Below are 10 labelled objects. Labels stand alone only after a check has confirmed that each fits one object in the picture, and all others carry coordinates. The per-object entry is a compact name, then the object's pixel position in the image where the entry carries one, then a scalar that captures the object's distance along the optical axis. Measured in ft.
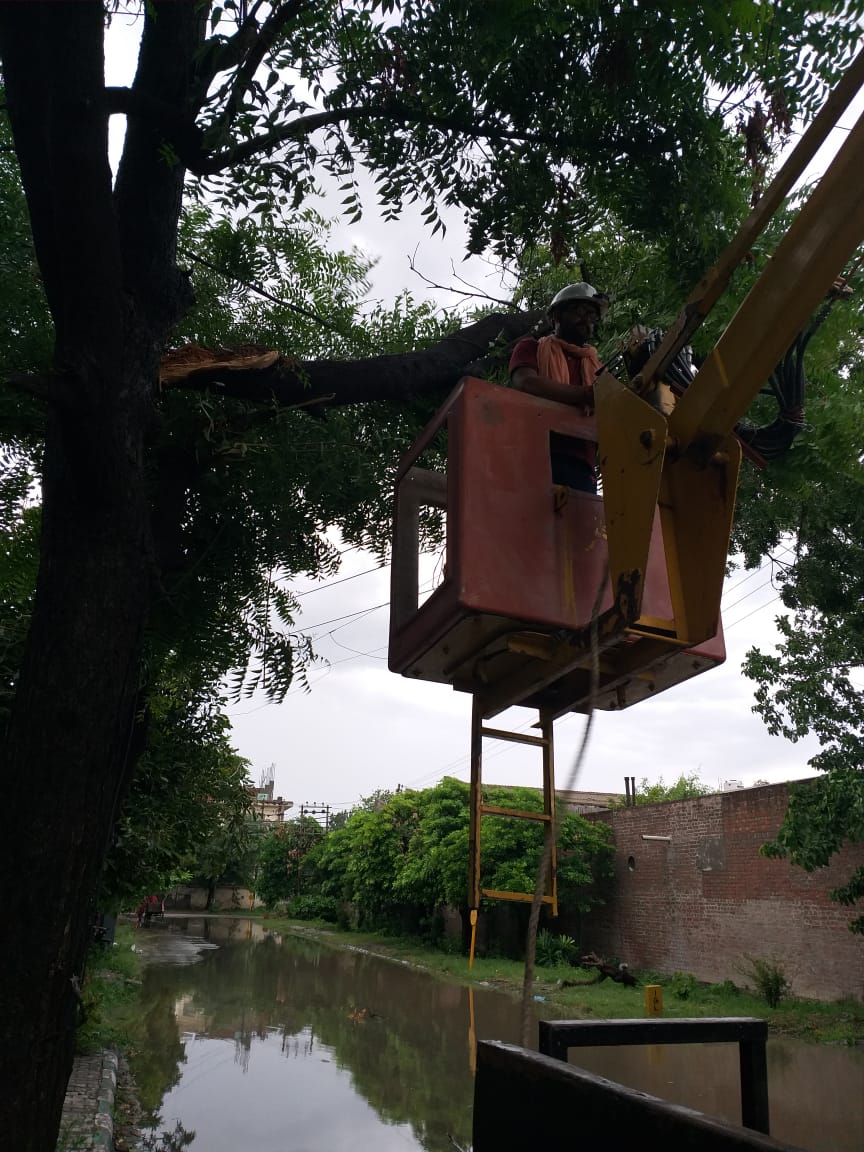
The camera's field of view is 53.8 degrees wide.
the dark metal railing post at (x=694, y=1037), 6.84
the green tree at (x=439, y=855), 70.13
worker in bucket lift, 13.34
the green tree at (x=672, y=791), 183.32
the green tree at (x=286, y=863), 155.43
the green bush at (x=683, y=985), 53.65
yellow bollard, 35.78
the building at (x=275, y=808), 218.67
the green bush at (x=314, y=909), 130.31
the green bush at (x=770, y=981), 48.03
